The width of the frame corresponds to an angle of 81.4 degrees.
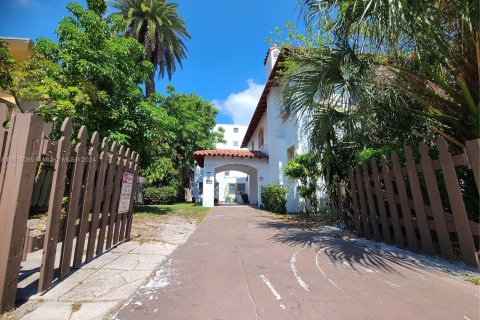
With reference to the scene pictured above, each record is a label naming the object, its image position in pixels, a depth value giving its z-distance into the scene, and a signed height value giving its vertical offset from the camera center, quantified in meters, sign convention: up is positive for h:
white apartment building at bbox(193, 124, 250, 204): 34.94 +3.64
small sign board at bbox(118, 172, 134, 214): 5.36 +0.47
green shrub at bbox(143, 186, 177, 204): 21.84 +1.62
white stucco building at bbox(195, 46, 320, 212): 13.39 +3.59
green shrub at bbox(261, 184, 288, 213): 13.25 +0.67
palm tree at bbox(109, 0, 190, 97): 16.23 +11.26
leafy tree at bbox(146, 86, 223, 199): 23.97 +7.33
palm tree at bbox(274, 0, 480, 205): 4.08 +2.55
